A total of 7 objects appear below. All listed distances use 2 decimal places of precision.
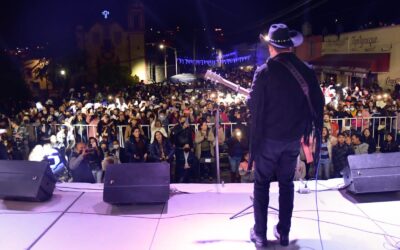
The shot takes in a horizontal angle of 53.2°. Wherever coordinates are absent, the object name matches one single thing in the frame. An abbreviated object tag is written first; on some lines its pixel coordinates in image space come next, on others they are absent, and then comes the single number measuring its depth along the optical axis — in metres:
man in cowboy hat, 2.86
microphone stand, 4.13
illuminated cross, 36.00
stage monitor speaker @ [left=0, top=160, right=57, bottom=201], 3.99
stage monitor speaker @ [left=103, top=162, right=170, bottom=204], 3.85
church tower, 35.81
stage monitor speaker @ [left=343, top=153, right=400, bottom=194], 3.91
